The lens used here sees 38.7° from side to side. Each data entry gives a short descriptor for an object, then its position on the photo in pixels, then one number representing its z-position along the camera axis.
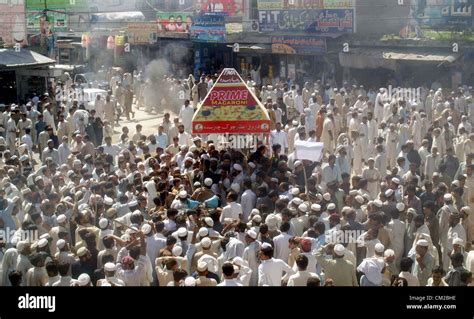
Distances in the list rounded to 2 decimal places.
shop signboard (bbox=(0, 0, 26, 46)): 20.44
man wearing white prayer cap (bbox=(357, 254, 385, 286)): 5.70
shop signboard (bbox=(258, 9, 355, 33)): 20.30
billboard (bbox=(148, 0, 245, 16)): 24.92
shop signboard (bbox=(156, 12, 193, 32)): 24.75
